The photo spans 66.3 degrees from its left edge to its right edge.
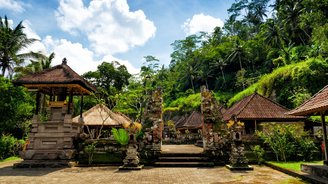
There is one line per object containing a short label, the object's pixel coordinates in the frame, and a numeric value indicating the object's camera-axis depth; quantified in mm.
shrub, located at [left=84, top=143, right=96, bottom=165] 11008
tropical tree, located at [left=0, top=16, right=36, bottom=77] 23469
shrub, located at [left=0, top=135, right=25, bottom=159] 15370
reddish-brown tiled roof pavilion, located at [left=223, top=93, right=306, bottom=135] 17453
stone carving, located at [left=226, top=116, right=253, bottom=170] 9469
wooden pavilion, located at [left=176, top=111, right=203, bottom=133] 28659
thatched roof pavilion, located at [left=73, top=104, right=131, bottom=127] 17803
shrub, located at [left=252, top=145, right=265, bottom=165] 10792
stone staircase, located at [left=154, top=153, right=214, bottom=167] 10312
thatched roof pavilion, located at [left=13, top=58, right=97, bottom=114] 11289
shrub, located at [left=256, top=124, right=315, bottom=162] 10850
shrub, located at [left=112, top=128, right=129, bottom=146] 10828
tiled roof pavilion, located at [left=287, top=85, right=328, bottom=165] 7348
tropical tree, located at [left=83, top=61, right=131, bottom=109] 41344
